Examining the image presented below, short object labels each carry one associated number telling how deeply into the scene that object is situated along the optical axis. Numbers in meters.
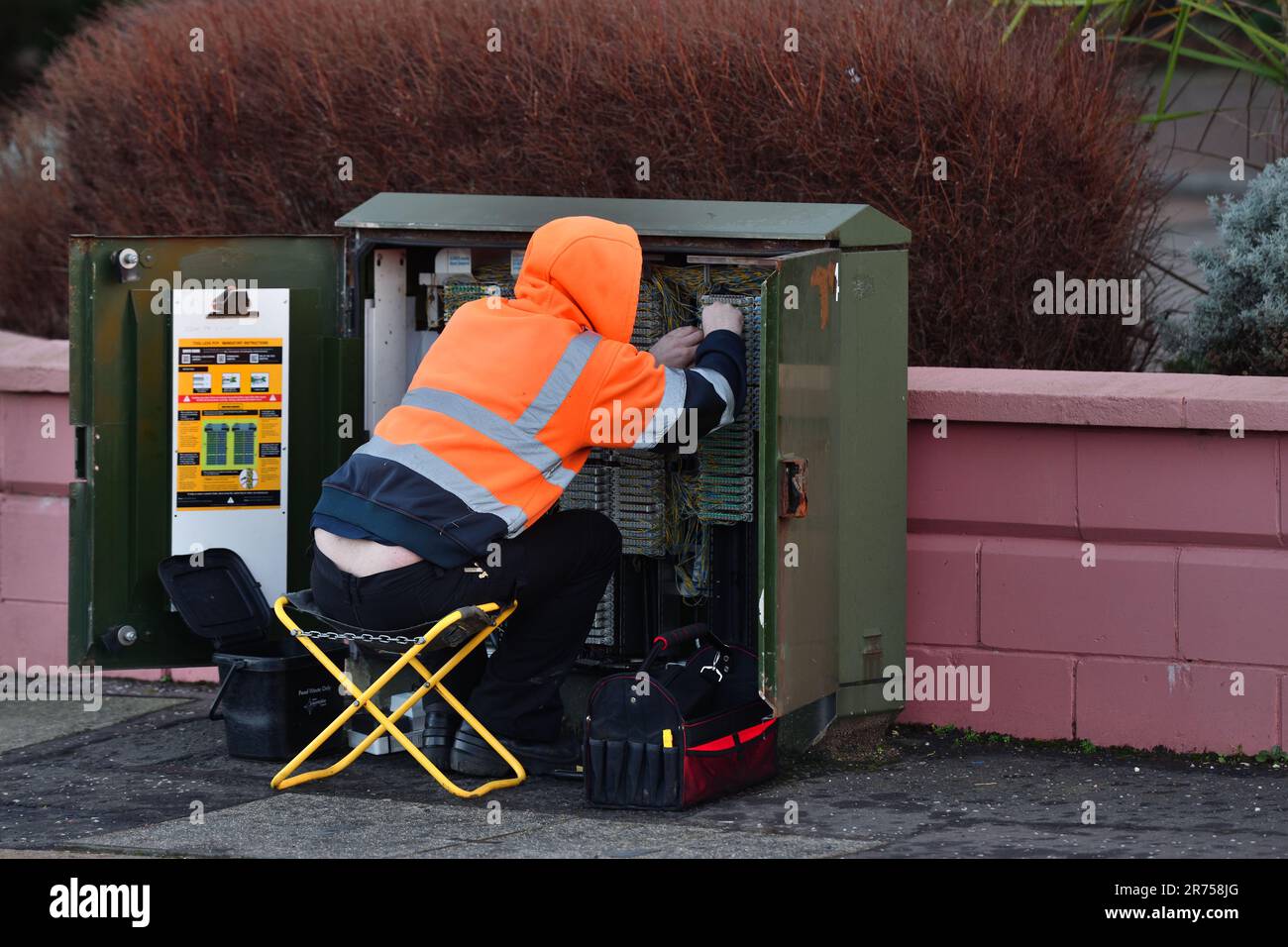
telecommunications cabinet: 5.82
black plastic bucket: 6.08
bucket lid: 6.18
